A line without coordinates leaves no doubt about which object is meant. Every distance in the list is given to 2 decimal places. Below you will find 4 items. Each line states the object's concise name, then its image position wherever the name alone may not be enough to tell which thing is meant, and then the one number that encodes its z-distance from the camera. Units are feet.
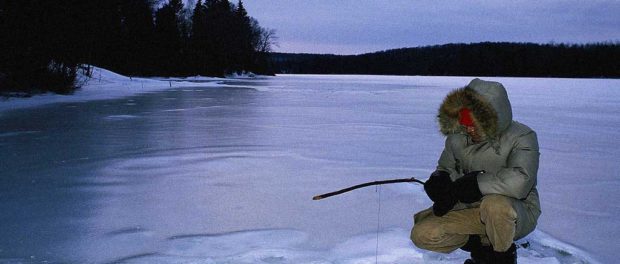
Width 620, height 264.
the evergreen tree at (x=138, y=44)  142.92
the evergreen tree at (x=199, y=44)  182.09
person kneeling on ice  7.59
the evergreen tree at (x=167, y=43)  158.51
